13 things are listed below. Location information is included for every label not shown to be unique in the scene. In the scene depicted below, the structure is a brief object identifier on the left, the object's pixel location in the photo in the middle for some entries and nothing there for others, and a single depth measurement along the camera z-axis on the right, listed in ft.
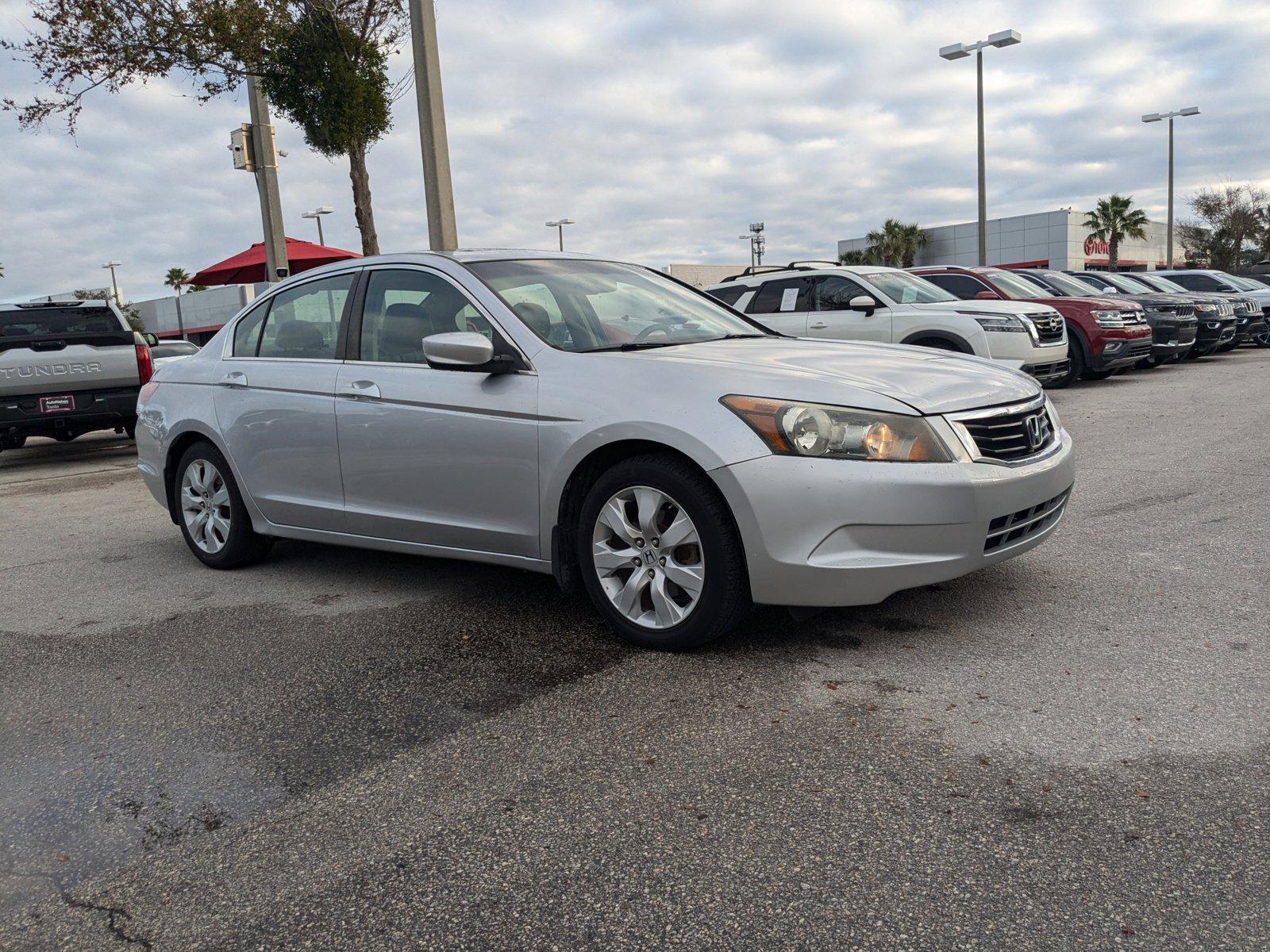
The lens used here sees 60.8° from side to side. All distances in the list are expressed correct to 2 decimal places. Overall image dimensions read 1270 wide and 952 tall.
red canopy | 49.80
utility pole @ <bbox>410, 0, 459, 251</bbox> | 33.35
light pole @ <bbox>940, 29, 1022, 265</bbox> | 74.64
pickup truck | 35.19
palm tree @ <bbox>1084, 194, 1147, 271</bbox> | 177.27
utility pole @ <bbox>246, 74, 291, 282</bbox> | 43.88
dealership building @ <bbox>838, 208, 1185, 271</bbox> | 180.24
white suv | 38.68
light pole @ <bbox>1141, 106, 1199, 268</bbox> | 113.70
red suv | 46.75
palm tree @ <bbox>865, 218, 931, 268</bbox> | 189.67
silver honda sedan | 11.97
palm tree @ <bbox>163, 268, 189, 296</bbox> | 279.90
